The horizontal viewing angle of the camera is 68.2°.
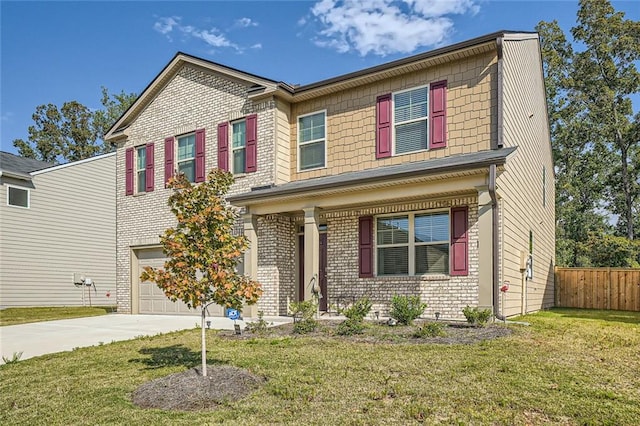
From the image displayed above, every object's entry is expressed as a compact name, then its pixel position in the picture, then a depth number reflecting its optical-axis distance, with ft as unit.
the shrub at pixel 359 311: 29.08
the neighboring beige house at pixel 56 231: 58.90
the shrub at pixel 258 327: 29.89
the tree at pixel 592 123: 79.56
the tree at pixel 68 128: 121.60
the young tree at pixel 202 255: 18.25
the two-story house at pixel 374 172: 32.89
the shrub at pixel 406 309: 29.35
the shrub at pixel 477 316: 27.30
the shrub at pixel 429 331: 25.07
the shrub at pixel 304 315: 28.71
